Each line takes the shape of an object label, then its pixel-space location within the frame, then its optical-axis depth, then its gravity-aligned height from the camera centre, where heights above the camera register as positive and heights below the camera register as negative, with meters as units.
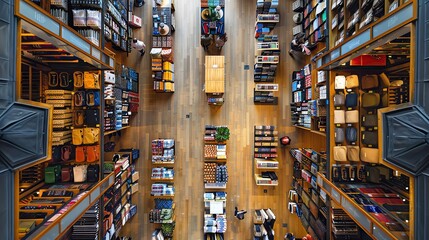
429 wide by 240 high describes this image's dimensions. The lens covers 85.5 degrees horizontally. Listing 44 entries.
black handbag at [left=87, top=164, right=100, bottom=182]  4.44 -1.05
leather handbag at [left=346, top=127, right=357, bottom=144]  4.14 -0.26
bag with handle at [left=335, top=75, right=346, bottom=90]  4.21 +0.69
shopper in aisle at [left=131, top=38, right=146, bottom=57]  6.39 +2.07
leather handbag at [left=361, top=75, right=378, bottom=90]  3.96 +0.66
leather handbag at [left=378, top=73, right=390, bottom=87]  3.80 +0.66
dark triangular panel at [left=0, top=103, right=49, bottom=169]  2.11 -0.16
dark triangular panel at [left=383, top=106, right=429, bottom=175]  2.06 -0.18
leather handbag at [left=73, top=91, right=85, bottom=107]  4.55 +0.39
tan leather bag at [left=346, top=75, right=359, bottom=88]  4.12 +0.69
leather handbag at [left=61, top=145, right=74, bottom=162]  4.50 -0.66
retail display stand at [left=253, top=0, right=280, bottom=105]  6.57 +1.97
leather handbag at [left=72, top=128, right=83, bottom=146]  4.50 -0.35
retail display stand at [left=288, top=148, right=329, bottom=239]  4.98 -1.85
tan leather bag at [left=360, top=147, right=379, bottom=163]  3.82 -0.59
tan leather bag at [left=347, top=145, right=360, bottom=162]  4.11 -0.60
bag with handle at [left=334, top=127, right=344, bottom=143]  4.21 -0.30
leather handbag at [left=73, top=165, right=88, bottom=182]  4.39 -1.05
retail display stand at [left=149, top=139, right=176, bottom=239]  6.47 -2.03
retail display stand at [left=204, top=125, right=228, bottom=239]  6.56 -1.88
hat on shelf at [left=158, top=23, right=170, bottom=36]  6.45 +2.53
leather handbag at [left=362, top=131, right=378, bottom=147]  3.85 -0.31
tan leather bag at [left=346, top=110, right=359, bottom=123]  4.14 +0.07
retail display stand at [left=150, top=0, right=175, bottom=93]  6.52 +2.12
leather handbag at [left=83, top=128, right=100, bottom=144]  4.52 -0.32
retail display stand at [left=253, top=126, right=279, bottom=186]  6.78 -0.86
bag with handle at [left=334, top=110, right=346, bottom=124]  4.22 +0.05
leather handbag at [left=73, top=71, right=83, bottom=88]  4.58 +0.80
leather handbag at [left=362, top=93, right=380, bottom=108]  3.89 +0.34
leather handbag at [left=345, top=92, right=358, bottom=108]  4.15 +0.35
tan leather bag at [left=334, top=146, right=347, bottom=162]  4.17 -0.62
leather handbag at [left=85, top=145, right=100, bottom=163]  4.54 -0.70
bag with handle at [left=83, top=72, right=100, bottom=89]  4.56 +0.76
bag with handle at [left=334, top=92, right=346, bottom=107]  4.21 +0.36
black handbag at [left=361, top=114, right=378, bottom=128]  3.89 -0.01
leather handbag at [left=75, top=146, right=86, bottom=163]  4.52 -0.71
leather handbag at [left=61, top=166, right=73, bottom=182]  4.42 -1.07
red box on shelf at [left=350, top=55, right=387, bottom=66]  3.86 +1.01
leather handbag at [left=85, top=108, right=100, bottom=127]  4.59 +0.03
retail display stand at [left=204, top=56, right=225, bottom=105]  6.44 +1.25
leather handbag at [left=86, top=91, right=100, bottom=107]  4.57 +0.40
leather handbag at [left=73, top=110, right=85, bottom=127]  4.57 +0.01
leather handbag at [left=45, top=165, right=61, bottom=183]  4.32 -1.04
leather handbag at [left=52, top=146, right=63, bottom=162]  4.42 -0.68
